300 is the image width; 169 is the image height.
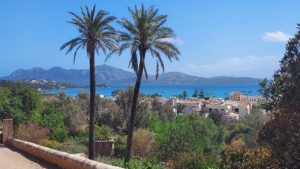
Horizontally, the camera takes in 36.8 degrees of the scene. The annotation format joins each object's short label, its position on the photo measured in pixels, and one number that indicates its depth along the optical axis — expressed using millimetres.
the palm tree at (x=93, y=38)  27312
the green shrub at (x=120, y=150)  35775
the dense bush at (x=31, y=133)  28409
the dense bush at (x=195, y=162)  21902
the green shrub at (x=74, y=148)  29556
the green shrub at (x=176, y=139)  34656
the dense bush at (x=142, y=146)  35969
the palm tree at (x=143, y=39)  25828
